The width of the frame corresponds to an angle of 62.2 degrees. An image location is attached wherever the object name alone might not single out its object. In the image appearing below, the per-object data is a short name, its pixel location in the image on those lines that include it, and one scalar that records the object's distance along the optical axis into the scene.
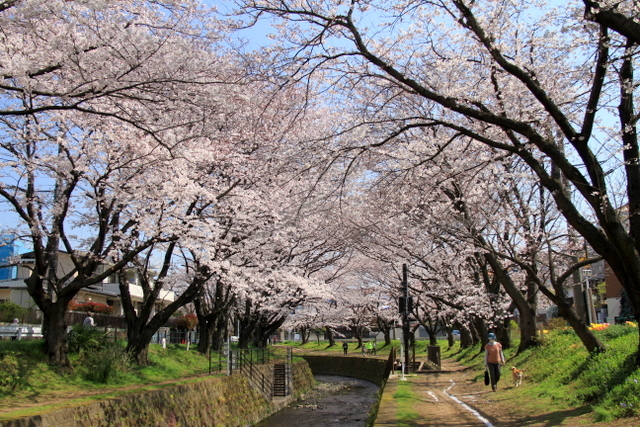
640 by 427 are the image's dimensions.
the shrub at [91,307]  27.73
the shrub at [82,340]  13.98
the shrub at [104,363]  13.25
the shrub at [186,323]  32.50
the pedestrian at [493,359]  12.36
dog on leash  12.72
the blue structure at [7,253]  13.52
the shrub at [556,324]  21.98
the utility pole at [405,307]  17.42
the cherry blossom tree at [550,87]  6.98
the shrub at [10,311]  20.83
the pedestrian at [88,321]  18.56
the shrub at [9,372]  10.84
